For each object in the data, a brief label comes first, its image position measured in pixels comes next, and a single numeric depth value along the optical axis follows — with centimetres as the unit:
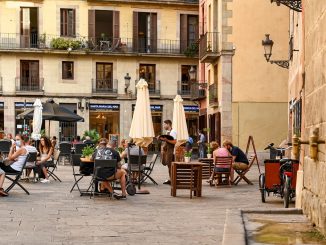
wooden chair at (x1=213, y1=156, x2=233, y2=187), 1767
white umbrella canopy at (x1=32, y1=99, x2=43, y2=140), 2463
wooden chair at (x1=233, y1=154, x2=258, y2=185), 1834
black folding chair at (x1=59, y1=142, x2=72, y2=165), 2738
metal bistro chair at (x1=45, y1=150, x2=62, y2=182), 1961
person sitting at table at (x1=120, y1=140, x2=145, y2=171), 1790
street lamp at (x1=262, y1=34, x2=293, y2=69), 2259
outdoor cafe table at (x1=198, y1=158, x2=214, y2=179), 1864
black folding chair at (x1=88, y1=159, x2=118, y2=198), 1434
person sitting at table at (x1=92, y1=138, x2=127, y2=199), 1445
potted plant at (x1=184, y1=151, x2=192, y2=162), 1902
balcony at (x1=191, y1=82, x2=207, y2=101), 3933
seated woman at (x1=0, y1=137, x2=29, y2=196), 1552
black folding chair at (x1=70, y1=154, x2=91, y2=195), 1741
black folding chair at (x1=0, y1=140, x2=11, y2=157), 2586
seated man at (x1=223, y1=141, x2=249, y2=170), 1823
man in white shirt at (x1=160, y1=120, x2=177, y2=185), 1862
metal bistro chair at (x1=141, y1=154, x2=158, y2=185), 1838
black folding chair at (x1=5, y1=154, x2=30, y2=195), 1496
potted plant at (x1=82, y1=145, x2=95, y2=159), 1669
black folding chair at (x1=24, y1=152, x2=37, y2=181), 1804
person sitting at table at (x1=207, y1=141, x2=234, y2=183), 1809
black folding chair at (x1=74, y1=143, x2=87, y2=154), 2690
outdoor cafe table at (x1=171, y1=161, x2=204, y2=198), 1523
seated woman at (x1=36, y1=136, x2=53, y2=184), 1881
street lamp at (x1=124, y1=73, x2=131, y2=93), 4429
